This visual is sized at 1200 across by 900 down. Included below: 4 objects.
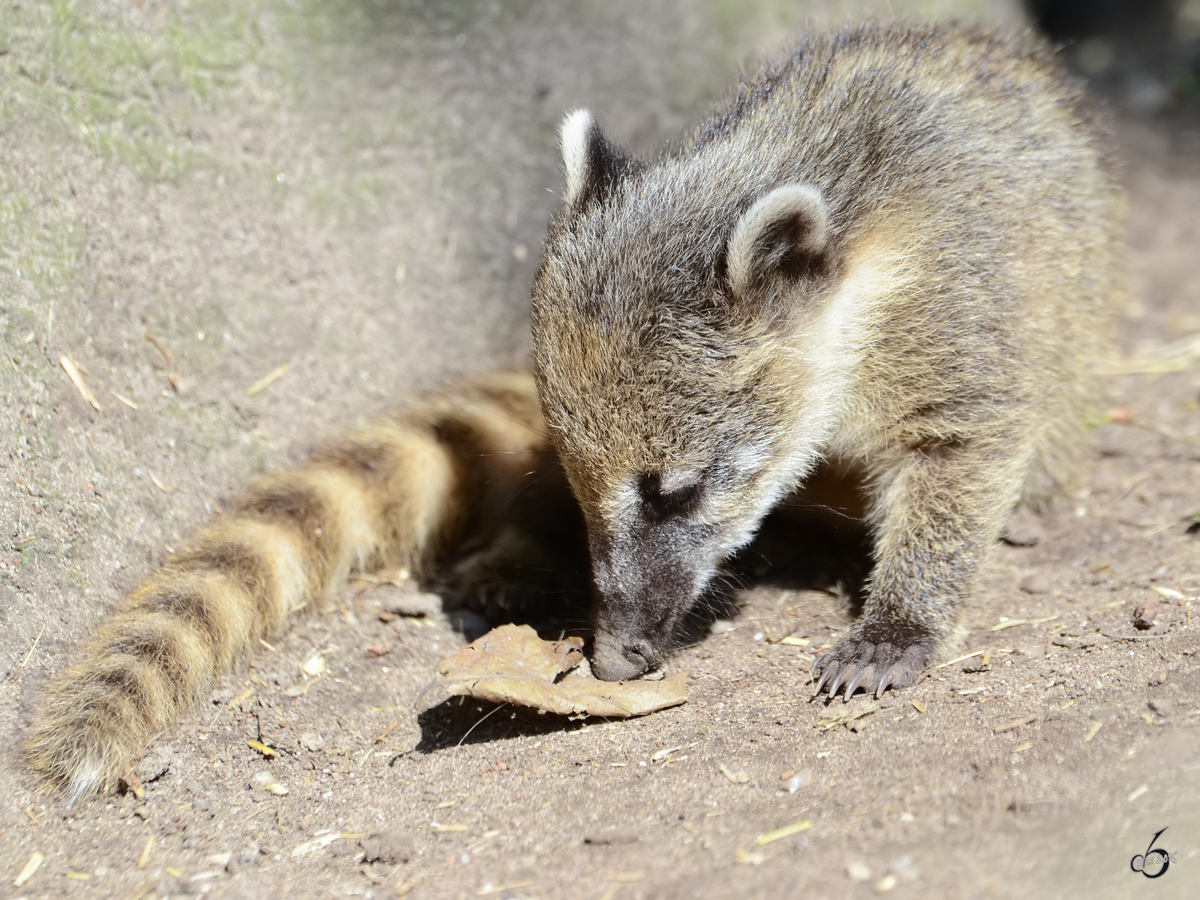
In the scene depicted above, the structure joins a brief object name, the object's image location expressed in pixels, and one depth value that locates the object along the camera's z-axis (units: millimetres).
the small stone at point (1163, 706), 5391
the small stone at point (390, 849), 5316
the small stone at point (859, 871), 4523
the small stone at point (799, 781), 5457
